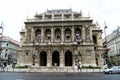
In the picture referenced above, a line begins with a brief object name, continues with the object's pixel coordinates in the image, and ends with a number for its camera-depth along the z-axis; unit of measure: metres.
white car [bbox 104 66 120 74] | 15.09
